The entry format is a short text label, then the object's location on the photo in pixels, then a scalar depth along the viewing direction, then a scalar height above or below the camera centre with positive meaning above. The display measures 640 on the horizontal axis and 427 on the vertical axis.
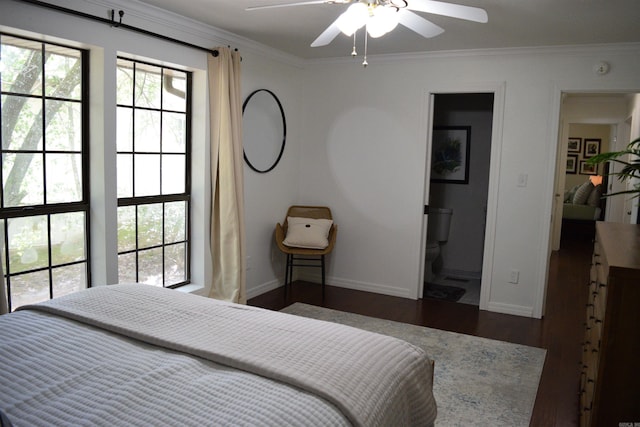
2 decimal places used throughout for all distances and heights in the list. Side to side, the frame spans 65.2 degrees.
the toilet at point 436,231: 5.61 -0.64
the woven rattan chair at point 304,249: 4.73 -0.73
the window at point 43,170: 2.84 -0.05
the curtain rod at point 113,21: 2.77 +0.89
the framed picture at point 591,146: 10.23 +0.70
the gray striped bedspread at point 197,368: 1.42 -0.67
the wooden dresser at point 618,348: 1.83 -0.62
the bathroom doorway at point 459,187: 5.76 -0.13
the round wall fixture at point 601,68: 4.06 +0.91
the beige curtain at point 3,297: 2.54 -0.70
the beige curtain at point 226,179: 3.99 -0.09
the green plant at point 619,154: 2.13 +0.10
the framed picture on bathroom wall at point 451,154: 5.82 +0.26
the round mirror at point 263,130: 4.52 +0.37
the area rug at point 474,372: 2.75 -1.27
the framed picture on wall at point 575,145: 10.35 +0.72
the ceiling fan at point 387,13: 2.10 +0.70
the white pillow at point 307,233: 4.73 -0.59
